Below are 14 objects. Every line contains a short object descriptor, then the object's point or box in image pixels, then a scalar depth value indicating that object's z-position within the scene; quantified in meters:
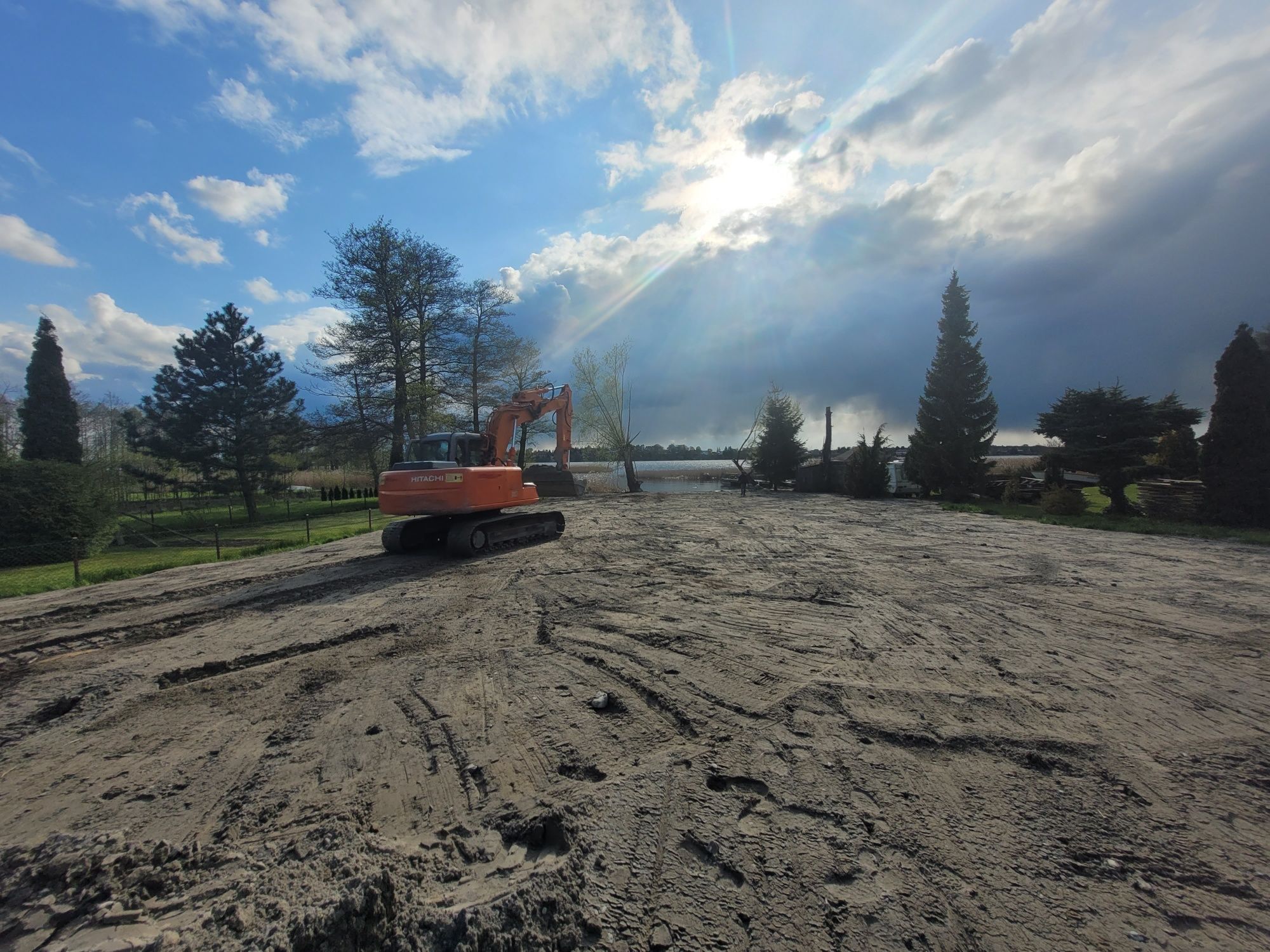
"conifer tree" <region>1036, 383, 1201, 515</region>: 17.67
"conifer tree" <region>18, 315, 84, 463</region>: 23.98
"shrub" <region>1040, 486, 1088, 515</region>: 16.31
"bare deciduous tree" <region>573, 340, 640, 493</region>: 35.53
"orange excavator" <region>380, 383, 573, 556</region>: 9.31
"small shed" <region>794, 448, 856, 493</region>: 31.39
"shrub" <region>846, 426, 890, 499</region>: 25.66
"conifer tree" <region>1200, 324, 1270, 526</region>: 13.19
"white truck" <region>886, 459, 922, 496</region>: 26.81
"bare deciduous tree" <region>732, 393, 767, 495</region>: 30.42
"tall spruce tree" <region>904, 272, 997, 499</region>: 23.98
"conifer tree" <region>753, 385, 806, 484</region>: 33.91
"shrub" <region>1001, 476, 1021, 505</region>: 21.20
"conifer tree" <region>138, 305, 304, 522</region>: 25.34
